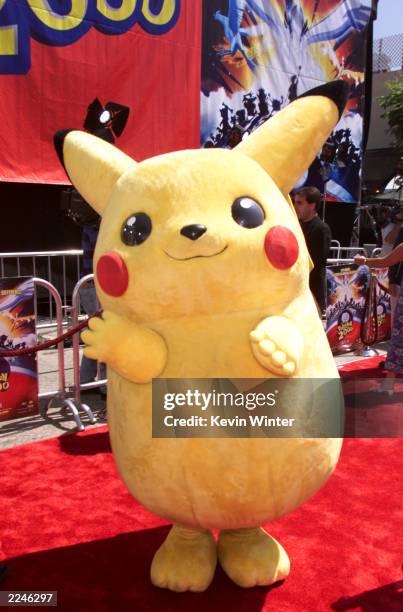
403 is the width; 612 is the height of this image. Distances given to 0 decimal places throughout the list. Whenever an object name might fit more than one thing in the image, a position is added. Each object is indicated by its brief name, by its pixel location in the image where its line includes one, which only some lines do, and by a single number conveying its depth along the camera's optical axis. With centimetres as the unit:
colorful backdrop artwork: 897
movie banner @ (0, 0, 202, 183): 700
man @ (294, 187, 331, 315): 475
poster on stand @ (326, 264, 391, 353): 587
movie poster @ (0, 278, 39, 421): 412
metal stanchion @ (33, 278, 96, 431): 431
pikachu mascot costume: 188
